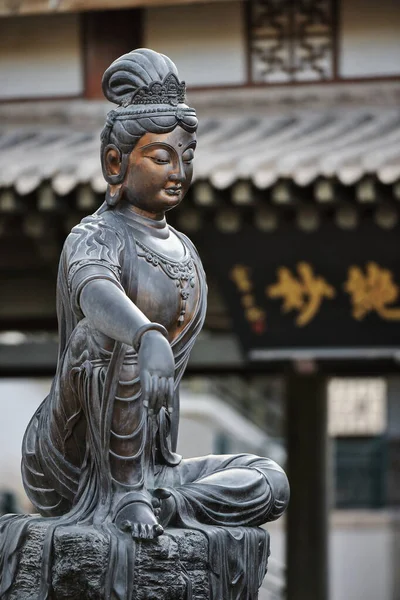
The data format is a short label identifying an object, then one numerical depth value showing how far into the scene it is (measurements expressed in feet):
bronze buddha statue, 21.98
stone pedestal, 21.25
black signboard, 43.15
